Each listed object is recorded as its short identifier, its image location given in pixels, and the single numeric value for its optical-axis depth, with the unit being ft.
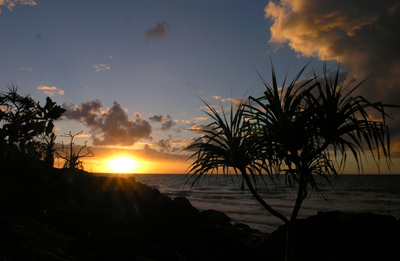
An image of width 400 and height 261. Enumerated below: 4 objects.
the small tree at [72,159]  26.85
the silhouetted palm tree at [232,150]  12.35
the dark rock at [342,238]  19.60
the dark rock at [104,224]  10.00
